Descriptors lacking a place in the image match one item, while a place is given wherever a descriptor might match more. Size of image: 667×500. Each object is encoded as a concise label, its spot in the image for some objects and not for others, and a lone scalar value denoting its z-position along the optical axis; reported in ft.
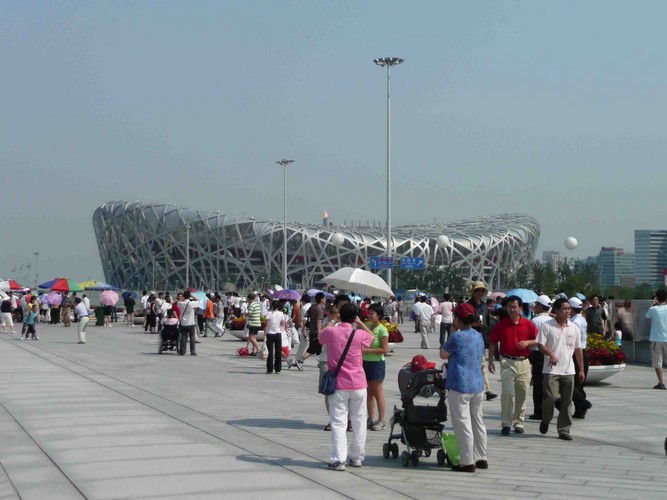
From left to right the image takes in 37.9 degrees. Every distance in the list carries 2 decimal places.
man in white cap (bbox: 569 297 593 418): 41.45
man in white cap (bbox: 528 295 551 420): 42.24
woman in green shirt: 37.96
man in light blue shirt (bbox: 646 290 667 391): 55.72
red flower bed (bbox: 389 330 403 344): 85.29
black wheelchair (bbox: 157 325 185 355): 84.64
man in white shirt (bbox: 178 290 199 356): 80.69
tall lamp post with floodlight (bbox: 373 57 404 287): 138.41
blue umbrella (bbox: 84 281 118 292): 195.21
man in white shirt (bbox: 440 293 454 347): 88.63
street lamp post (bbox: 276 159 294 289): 229.04
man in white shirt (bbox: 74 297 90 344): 99.13
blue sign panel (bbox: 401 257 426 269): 167.23
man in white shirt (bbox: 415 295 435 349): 93.97
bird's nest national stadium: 372.99
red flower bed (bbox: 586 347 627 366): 57.06
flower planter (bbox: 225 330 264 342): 103.24
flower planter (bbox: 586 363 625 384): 56.70
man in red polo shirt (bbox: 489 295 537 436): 38.01
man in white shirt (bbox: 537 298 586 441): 36.70
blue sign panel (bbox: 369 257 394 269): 129.90
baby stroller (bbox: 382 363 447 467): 30.50
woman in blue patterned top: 29.27
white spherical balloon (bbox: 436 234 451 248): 176.31
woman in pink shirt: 29.22
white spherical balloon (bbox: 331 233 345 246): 181.98
